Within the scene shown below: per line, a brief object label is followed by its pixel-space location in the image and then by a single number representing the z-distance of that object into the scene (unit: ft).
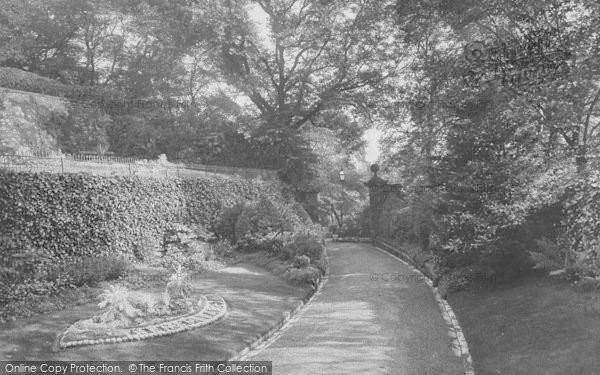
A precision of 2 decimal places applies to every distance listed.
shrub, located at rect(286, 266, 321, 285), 48.49
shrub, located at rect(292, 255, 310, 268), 54.08
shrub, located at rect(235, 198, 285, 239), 66.18
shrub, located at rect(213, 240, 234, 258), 61.31
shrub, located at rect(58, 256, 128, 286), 40.70
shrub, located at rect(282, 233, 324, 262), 58.85
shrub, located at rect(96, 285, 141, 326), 30.91
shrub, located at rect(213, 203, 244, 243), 66.80
